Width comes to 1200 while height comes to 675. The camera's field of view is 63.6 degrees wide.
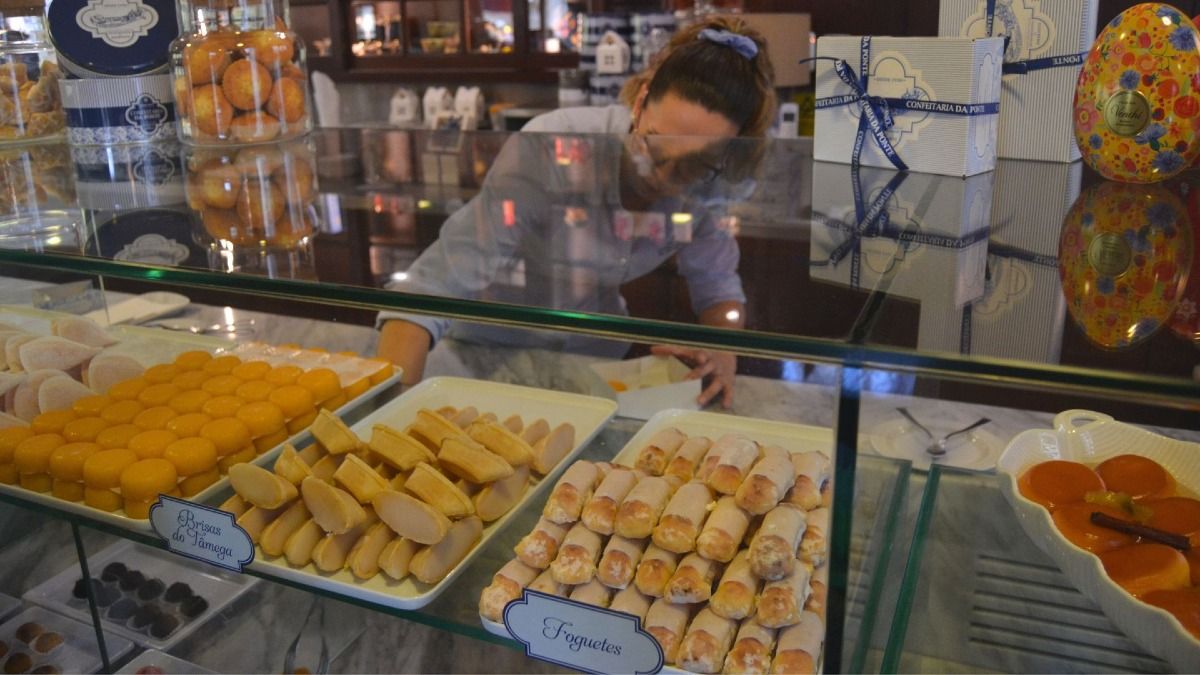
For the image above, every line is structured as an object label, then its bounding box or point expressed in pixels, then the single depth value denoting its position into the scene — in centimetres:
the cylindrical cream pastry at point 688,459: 87
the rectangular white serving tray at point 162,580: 112
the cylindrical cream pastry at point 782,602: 69
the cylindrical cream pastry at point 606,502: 79
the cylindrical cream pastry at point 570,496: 82
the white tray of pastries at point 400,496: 82
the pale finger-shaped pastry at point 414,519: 82
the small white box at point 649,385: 113
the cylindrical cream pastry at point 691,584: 72
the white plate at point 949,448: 84
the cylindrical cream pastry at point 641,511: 77
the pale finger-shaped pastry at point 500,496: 88
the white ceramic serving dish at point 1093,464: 68
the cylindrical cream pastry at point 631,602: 73
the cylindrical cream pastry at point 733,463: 81
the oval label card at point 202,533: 81
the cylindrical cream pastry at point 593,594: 73
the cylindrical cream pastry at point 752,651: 68
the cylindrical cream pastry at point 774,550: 72
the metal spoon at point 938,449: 99
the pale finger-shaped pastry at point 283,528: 84
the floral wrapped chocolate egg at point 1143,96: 77
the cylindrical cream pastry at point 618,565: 74
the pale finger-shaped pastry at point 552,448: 97
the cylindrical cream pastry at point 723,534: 73
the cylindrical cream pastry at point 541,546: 79
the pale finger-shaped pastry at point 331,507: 84
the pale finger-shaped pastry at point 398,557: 80
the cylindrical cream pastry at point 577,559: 75
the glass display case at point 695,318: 57
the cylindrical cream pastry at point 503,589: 74
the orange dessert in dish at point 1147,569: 69
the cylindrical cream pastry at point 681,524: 75
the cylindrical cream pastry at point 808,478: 80
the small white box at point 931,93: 86
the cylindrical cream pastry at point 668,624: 69
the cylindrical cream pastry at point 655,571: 73
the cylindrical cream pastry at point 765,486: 78
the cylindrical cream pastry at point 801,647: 67
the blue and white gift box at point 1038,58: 90
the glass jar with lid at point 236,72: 111
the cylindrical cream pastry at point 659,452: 89
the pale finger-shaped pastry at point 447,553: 80
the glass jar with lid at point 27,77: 123
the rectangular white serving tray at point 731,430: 98
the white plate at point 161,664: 108
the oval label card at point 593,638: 67
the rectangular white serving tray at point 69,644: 112
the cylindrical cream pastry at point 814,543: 75
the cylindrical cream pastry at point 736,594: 70
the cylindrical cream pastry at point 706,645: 68
